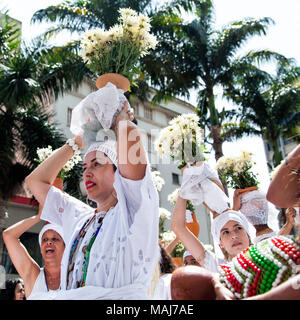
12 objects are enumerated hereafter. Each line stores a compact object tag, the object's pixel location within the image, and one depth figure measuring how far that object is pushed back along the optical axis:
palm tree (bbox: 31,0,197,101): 11.78
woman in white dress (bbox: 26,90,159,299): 1.76
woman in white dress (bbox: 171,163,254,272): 2.82
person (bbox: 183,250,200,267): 3.96
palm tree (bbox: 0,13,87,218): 9.82
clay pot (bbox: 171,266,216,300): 1.18
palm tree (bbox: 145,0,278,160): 13.22
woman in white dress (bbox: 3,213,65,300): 3.03
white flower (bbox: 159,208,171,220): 7.93
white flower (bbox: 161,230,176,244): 7.80
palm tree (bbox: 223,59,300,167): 16.17
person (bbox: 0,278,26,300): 4.52
